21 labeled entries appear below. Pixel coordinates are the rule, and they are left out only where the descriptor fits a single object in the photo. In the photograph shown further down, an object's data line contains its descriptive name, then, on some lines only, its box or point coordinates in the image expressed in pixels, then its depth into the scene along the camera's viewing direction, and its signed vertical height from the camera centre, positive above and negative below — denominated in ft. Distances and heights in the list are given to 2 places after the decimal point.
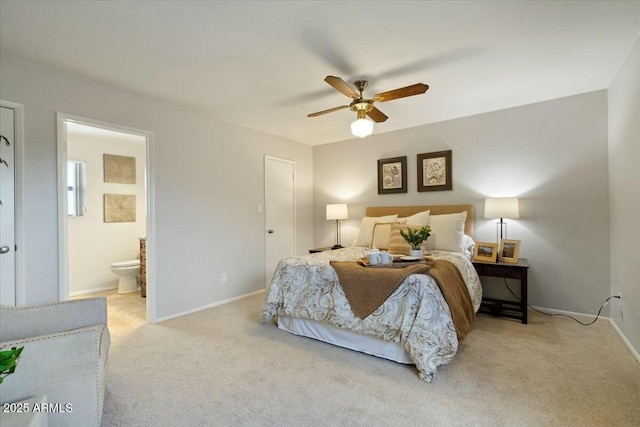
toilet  14.70 -2.97
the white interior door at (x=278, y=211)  15.39 +0.15
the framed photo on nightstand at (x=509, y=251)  10.93 -1.45
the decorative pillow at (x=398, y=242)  11.10 -1.11
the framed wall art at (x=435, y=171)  13.57 +1.90
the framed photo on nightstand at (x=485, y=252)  11.12 -1.51
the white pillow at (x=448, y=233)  11.44 -0.81
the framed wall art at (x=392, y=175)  14.88 +1.90
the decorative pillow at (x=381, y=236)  12.36 -0.95
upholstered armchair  4.25 -2.28
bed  7.12 -2.55
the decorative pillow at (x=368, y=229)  13.66 -0.74
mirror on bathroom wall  15.39 +1.42
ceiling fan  8.05 +3.33
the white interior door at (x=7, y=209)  7.77 +0.19
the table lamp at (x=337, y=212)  15.72 +0.07
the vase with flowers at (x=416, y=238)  9.64 -0.82
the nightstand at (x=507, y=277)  10.18 -2.56
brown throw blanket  7.67 -1.93
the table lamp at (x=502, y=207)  11.16 +0.17
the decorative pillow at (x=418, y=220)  12.63 -0.32
